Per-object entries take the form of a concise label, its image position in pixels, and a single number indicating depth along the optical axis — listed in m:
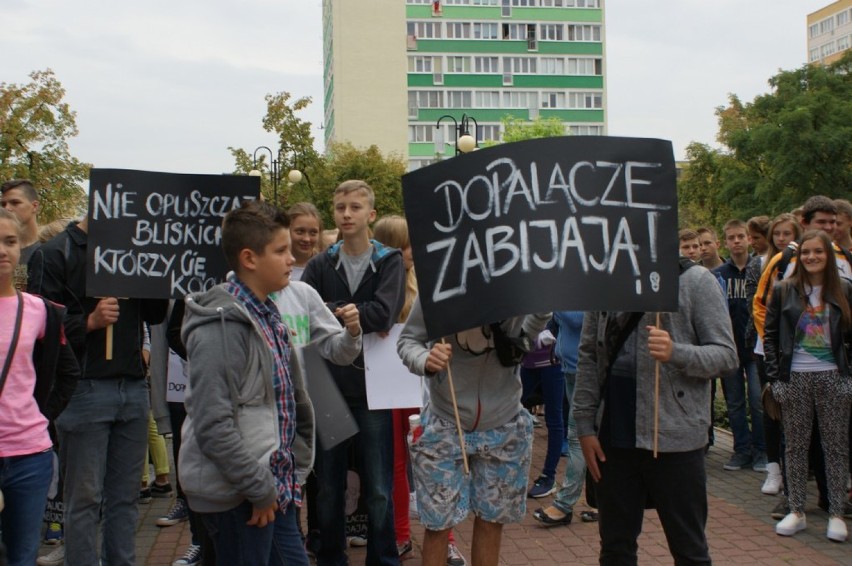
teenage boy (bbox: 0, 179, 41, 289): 5.95
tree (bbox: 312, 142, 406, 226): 44.34
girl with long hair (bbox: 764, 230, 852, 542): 6.25
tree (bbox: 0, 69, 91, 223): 25.92
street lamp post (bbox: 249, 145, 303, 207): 30.98
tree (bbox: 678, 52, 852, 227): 46.06
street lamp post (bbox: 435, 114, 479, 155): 22.39
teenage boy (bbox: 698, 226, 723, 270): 9.05
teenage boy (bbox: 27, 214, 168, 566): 4.69
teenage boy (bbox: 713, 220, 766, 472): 8.39
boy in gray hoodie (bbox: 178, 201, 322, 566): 3.34
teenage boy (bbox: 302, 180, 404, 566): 5.25
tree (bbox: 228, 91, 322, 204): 33.31
